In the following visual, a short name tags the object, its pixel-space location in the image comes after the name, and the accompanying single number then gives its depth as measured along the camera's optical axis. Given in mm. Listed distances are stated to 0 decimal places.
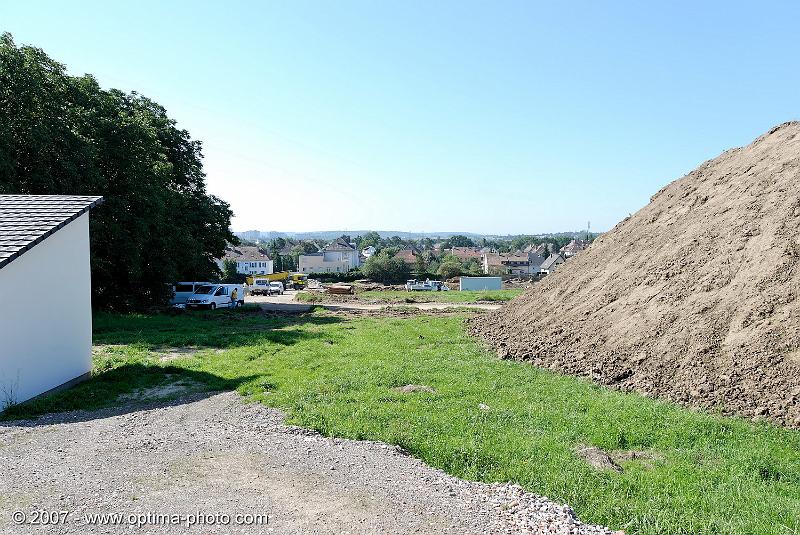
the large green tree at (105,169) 20359
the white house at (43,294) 9109
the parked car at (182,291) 28594
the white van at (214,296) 28016
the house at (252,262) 111688
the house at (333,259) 128250
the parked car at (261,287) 46481
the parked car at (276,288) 47434
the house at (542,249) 144775
